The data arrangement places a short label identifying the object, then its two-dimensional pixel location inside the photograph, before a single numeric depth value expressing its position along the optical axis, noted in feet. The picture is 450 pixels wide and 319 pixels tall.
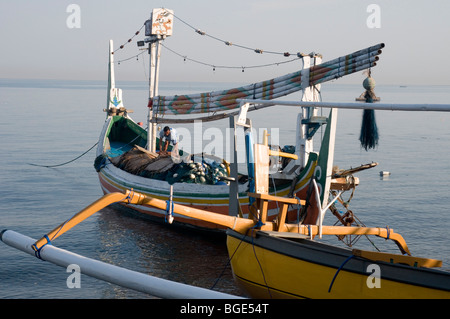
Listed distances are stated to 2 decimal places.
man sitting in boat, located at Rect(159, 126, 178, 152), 76.43
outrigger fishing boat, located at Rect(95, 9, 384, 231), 55.21
